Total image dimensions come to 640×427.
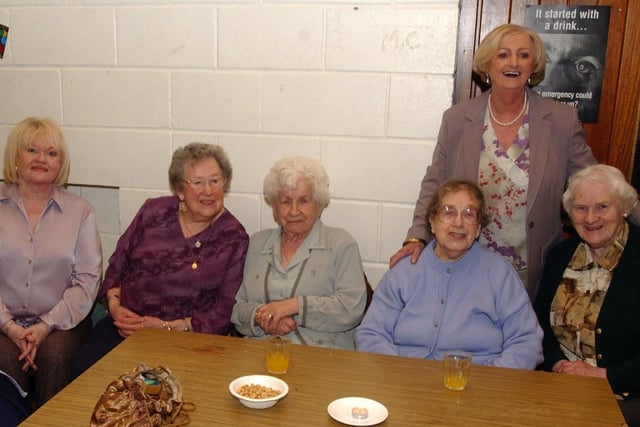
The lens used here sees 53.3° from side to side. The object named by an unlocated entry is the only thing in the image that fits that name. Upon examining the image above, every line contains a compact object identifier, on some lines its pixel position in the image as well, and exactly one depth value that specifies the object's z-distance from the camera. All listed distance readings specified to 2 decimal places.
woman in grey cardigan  2.58
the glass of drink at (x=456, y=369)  1.76
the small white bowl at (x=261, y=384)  1.62
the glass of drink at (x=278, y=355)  1.84
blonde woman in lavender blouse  2.78
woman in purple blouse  2.70
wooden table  1.61
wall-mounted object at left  3.32
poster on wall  2.84
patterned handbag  1.49
